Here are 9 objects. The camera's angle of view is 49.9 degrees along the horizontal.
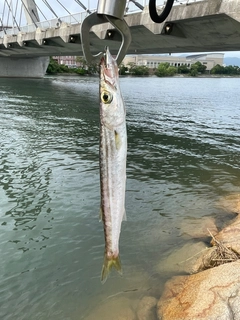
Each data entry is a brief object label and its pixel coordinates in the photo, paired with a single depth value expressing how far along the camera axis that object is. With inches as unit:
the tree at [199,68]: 4599.5
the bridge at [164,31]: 488.0
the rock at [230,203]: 323.2
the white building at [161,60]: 5504.0
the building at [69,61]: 5036.4
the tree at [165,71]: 4193.2
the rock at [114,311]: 184.5
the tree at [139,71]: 3940.2
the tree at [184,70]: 4645.1
